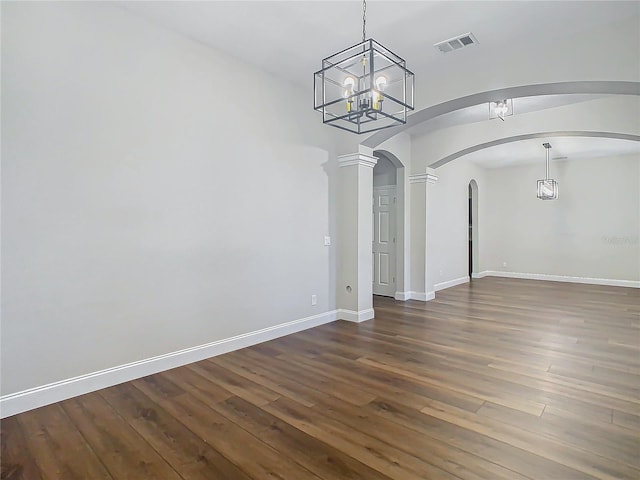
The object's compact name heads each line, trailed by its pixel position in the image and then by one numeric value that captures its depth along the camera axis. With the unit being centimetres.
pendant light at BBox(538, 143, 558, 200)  777
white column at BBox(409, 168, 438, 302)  639
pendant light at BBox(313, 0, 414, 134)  212
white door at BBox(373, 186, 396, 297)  671
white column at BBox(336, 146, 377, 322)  486
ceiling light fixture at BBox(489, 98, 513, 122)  454
